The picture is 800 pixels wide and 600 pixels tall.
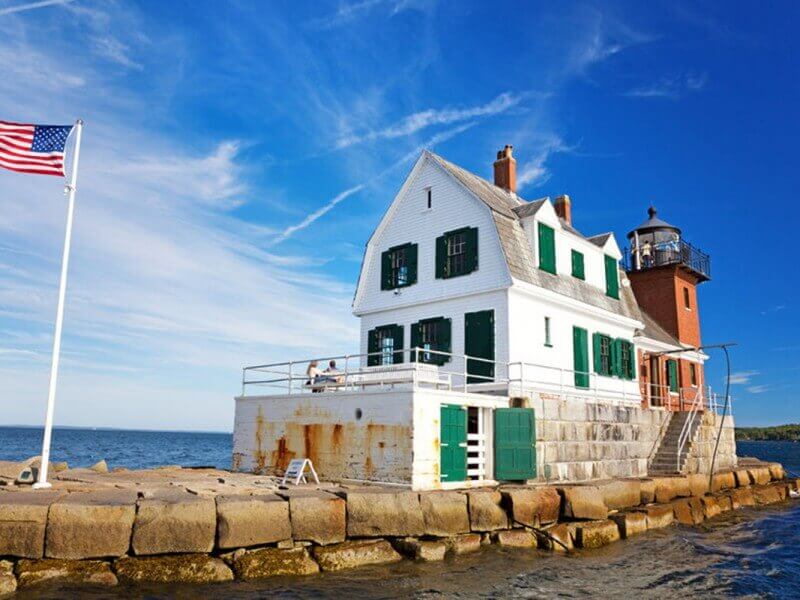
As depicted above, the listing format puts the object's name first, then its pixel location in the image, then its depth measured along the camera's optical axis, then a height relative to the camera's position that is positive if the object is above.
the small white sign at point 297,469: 15.28 -1.16
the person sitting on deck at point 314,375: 17.72 +1.34
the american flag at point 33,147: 12.25 +5.28
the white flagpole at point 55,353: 12.18 +1.28
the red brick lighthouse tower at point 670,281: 29.11 +6.81
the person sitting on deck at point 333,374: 17.28 +1.31
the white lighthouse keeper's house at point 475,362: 15.68 +2.07
